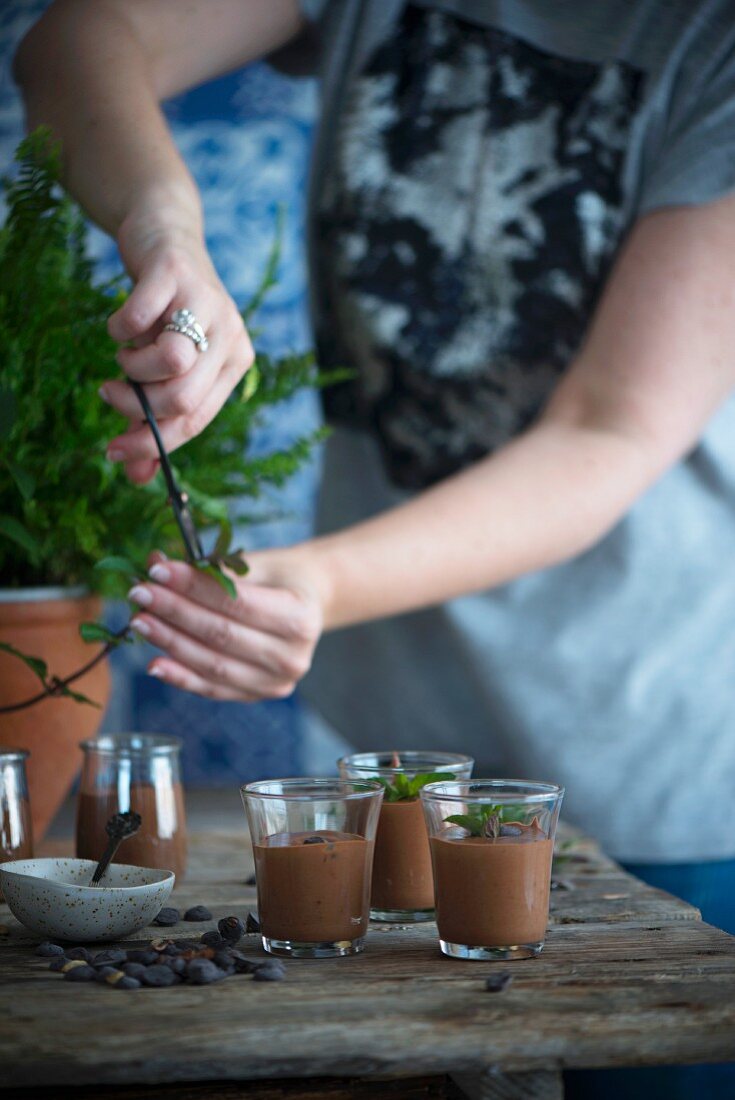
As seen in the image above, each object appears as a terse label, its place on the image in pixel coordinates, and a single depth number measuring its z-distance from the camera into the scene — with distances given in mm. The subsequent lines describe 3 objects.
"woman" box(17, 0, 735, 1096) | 1218
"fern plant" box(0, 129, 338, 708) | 987
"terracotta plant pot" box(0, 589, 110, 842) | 1040
